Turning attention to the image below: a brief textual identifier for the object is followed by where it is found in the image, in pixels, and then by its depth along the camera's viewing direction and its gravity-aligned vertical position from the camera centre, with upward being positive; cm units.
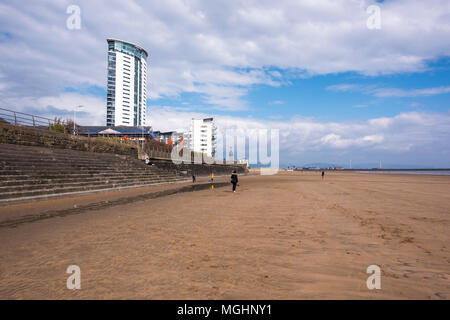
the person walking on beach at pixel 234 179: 1848 -143
